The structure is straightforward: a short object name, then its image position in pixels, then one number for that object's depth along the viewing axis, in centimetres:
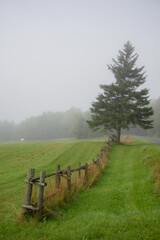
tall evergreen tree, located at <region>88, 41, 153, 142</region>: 2684
